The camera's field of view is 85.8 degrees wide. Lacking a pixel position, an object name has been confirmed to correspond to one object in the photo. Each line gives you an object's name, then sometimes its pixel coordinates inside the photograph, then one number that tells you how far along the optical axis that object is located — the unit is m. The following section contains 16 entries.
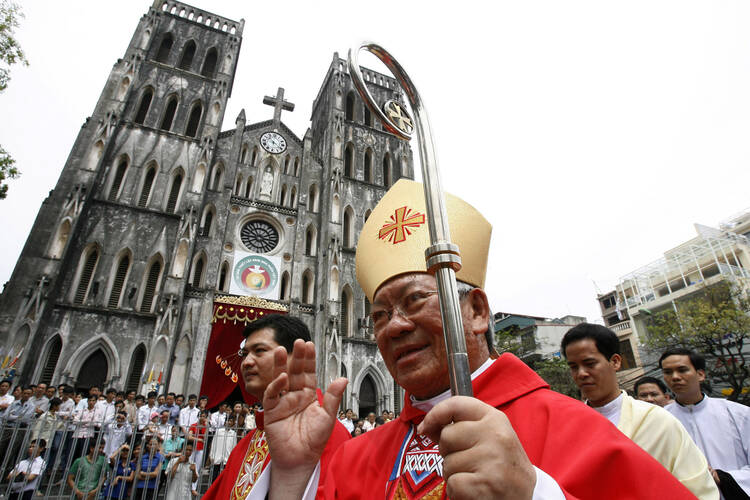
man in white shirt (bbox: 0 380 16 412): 7.03
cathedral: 12.71
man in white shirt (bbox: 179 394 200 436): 8.02
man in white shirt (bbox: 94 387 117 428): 7.55
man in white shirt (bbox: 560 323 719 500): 1.73
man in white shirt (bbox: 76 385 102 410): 7.79
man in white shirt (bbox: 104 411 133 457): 5.45
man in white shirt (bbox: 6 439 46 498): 4.95
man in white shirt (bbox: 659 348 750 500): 2.84
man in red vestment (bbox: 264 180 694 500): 0.68
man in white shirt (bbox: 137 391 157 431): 7.80
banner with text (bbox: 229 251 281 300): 16.00
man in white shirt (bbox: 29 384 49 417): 7.35
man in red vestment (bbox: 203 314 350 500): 2.35
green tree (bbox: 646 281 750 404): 13.84
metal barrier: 5.01
